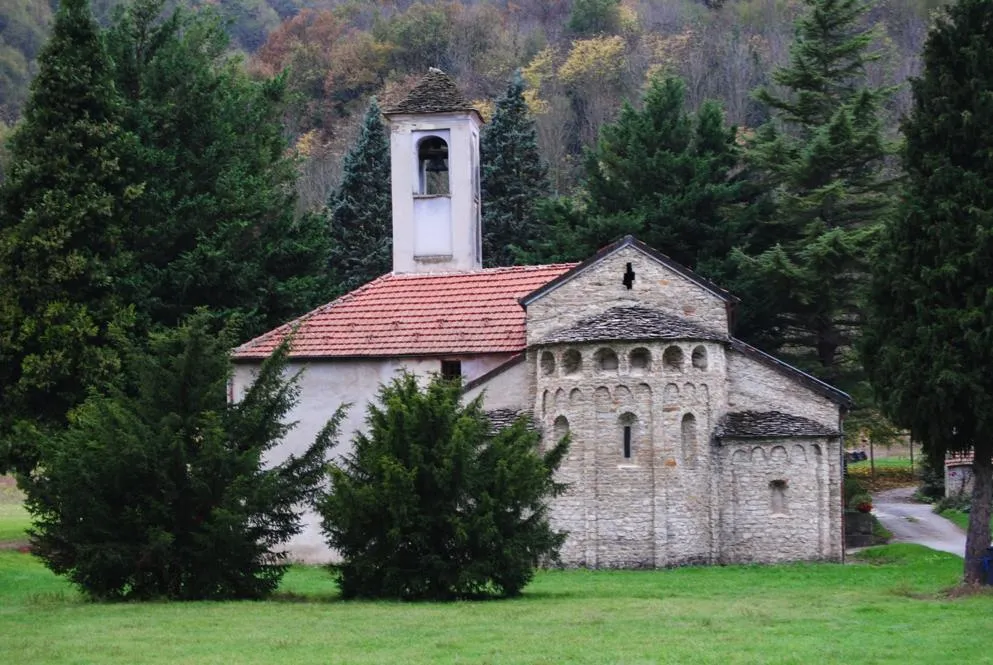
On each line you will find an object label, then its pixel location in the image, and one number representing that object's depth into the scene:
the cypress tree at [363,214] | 62.12
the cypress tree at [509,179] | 59.88
